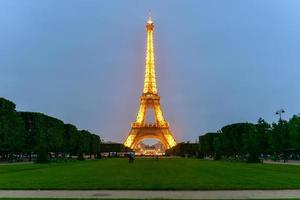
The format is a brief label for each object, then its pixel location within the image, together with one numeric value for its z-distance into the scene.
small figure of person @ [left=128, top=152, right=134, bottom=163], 33.25
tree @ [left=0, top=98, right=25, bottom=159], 35.08
